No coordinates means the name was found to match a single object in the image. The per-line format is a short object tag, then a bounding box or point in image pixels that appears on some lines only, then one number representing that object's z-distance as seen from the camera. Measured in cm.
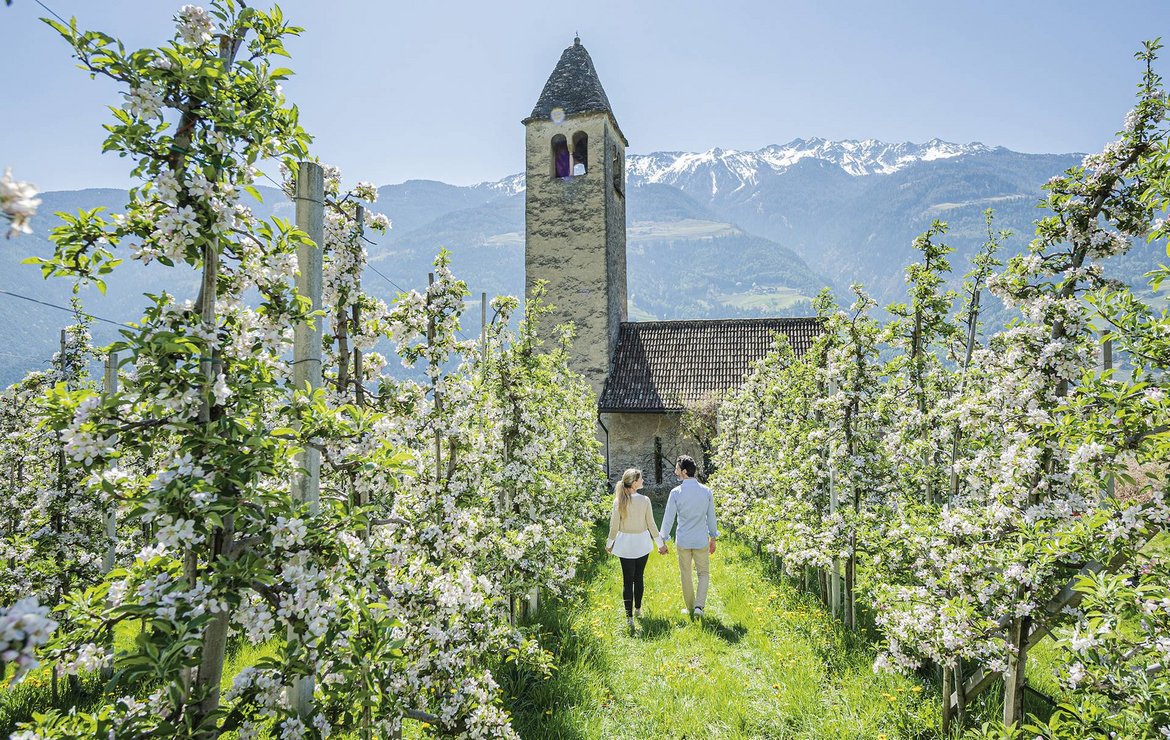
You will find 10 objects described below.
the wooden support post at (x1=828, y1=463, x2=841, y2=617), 712
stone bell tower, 2316
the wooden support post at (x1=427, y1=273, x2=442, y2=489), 532
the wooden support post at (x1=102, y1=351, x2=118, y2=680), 709
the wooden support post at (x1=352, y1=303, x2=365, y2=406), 427
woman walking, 773
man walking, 782
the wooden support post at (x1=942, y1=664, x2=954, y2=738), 472
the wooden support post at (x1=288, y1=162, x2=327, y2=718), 347
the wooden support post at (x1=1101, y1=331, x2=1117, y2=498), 537
